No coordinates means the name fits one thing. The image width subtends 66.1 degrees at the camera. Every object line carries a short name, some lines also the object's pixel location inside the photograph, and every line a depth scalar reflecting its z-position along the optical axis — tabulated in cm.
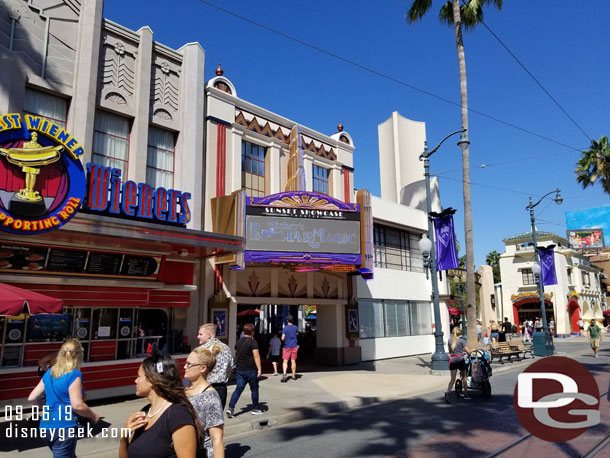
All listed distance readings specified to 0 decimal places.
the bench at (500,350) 1925
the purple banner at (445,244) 1925
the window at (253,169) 1728
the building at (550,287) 4494
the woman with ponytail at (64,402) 480
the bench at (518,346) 2000
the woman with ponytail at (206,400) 406
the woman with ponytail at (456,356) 1094
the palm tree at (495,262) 6919
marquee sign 1495
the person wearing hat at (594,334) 2105
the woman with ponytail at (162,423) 307
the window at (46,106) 1223
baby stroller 1136
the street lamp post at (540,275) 2248
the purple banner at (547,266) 2511
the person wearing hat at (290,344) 1505
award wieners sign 983
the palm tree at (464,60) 1886
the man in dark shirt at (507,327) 2781
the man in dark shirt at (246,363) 938
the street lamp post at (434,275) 1619
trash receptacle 2214
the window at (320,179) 1994
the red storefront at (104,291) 1068
